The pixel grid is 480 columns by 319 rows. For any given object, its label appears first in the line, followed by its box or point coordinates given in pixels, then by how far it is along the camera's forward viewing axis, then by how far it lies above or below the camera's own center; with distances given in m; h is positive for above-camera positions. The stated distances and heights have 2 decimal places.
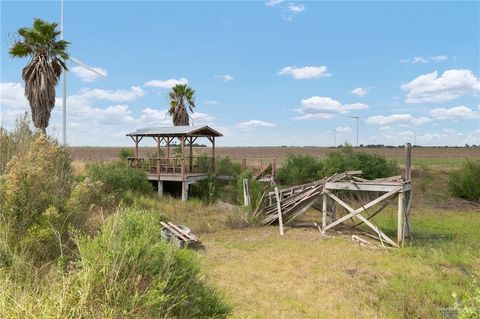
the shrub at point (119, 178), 20.91 -1.31
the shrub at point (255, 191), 18.17 -1.65
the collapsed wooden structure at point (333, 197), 13.77 -1.72
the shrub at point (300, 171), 26.84 -1.01
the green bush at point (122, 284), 4.26 -1.53
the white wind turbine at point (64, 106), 18.96 +2.31
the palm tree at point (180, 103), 36.44 +4.80
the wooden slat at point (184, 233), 13.16 -2.68
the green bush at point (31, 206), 6.28 -0.89
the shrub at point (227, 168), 26.52 -0.87
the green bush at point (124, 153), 31.28 +0.07
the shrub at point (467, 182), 25.38 -1.58
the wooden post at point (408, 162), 14.12 -0.16
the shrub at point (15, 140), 8.29 +0.29
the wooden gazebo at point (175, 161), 23.38 -0.42
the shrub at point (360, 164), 25.83 -0.48
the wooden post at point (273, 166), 24.48 -0.67
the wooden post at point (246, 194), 18.30 -1.79
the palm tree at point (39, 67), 19.31 +4.25
